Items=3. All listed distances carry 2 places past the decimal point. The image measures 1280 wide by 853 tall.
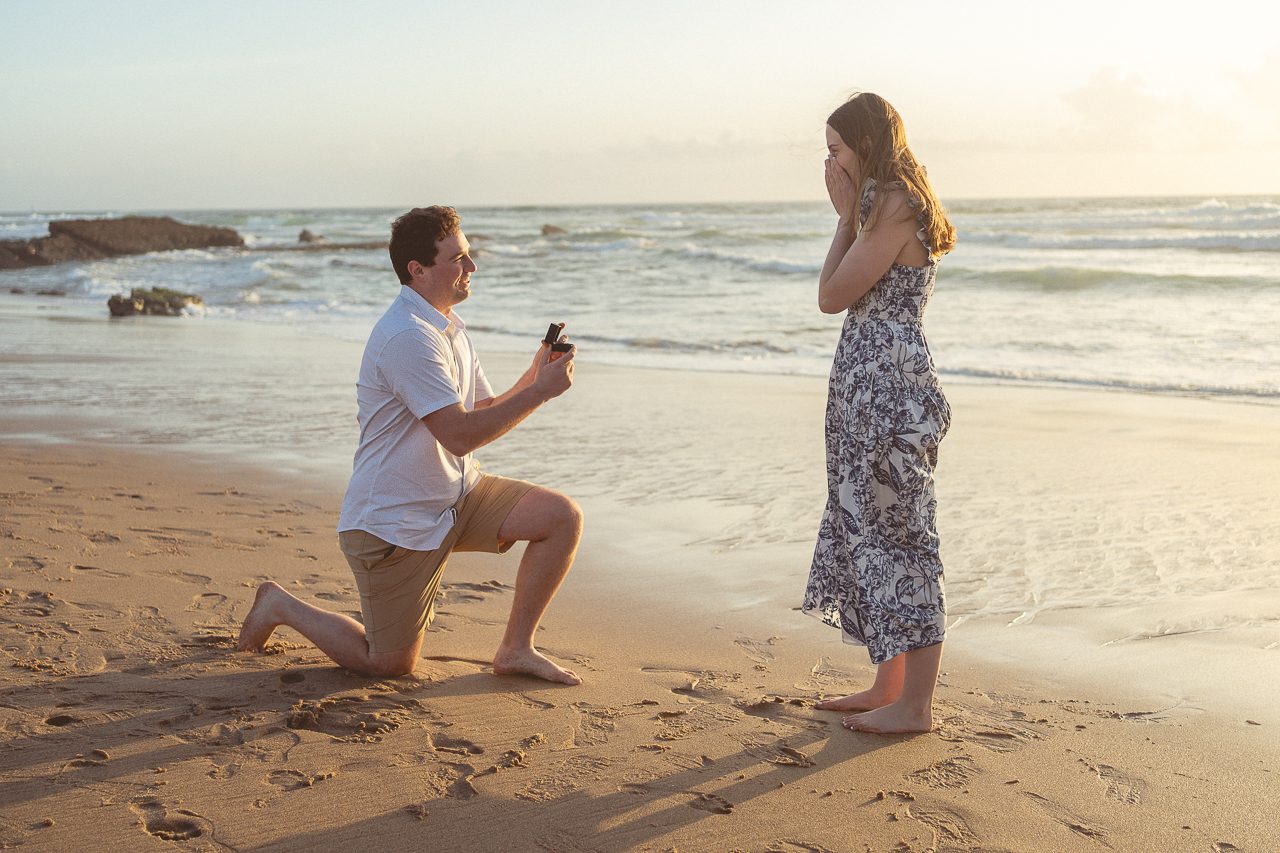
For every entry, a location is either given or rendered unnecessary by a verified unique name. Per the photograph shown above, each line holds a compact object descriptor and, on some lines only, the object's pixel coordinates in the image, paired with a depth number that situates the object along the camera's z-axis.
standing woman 3.43
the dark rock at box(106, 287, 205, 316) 17.69
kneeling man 3.61
